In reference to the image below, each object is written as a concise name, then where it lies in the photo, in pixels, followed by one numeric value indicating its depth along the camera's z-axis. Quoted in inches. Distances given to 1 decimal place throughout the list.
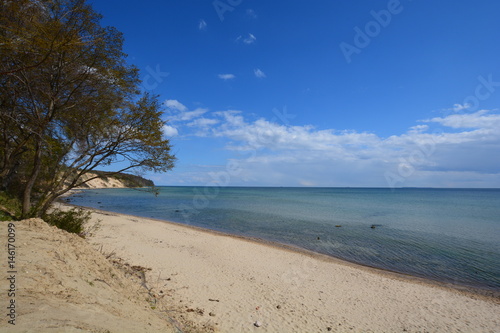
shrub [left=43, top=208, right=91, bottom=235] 421.5
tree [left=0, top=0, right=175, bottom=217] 370.0
